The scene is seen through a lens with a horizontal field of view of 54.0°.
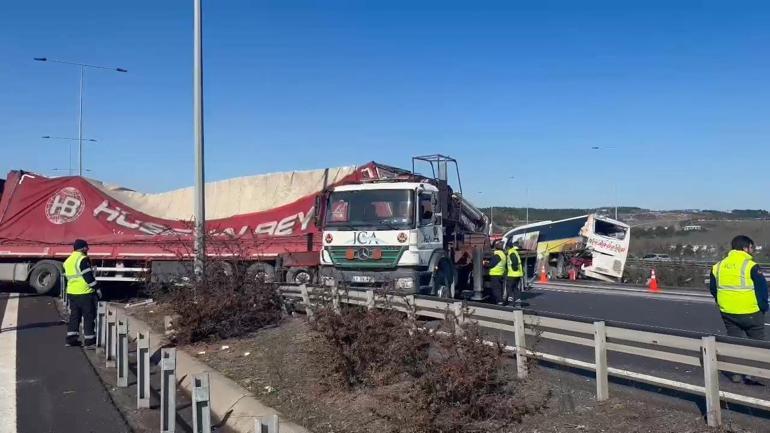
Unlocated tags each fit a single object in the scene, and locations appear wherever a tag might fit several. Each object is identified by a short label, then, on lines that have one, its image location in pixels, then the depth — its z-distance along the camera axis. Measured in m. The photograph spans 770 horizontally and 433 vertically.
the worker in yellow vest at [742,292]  8.27
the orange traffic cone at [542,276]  34.22
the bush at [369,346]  7.54
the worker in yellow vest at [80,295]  12.47
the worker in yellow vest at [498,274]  17.77
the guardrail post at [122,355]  9.70
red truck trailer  19.41
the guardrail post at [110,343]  10.98
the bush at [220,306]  11.73
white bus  35.97
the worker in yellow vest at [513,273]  18.05
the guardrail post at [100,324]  12.25
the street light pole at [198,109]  14.37
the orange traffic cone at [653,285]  28.86
